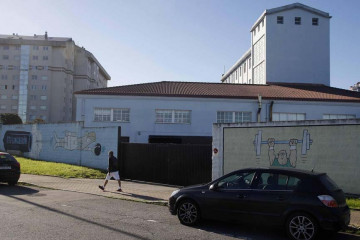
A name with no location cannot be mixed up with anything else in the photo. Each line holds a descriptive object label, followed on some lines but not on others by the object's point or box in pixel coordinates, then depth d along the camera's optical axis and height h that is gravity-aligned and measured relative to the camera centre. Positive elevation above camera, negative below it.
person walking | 14.22 -1.14
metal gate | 15.45 -1.09
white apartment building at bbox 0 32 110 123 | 87.75 +14.25
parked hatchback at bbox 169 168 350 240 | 6.93 -1.22
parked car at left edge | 14.68 -1.35
